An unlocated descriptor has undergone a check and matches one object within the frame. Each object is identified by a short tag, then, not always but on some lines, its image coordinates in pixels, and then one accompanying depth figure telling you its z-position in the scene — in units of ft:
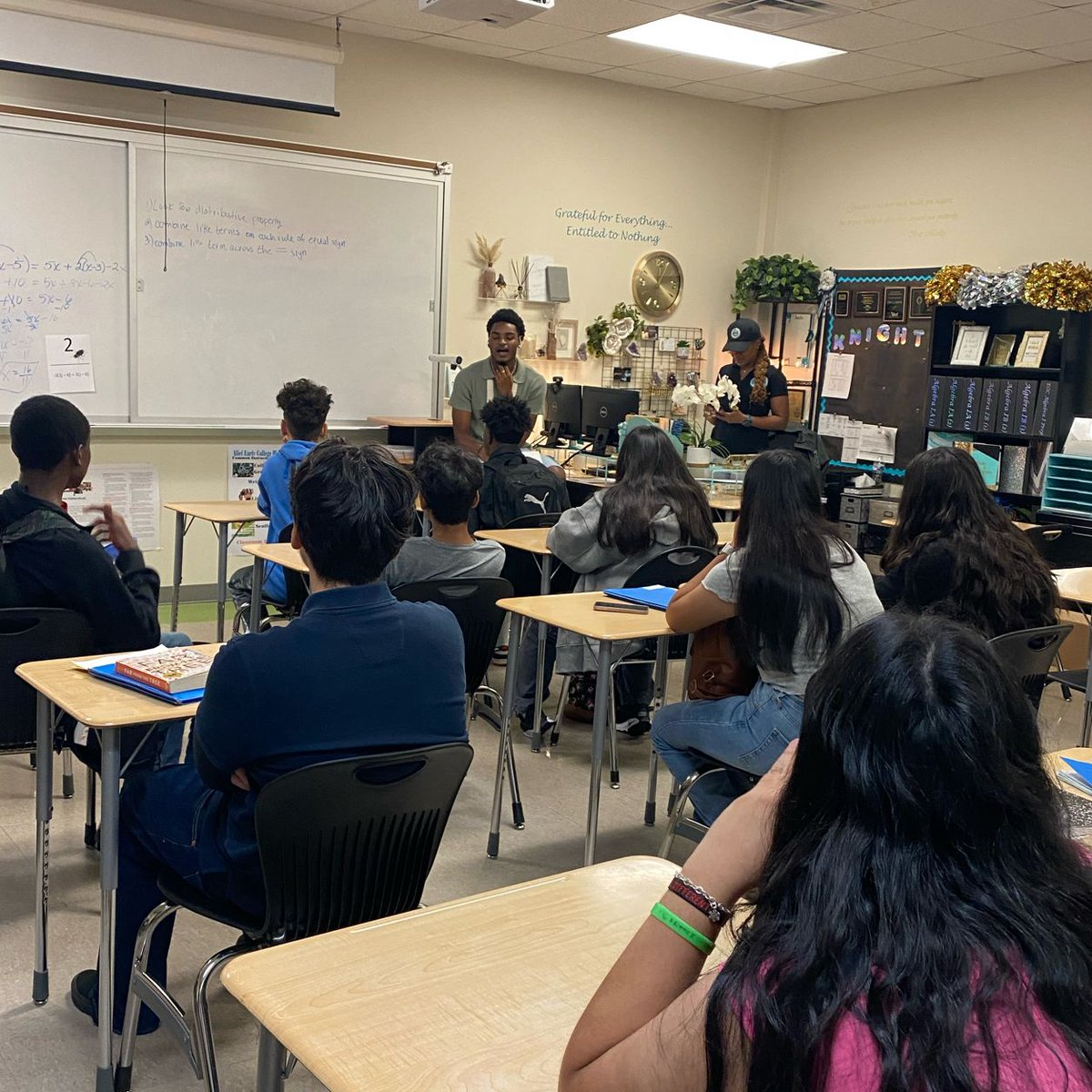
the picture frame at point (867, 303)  24.93
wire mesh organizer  26.13
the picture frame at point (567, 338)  25.20
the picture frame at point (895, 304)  24.36
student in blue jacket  15.33
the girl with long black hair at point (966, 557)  10.67
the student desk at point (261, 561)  13.25
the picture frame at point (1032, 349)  21.93
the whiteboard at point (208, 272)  19.26
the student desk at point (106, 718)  7.09
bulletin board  24.07
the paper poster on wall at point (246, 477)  21.98
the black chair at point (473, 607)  10.54
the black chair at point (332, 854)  6.04
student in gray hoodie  13.38
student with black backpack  16.33
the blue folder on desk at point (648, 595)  11.22
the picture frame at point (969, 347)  22.94
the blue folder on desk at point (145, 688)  7.47
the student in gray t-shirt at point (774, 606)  9.15
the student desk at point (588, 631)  10.10
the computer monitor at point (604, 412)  20.81
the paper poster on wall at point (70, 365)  19.56
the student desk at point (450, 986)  3.89
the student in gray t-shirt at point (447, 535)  11.89
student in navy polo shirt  6.16
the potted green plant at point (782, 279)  26.50
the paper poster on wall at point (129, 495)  20.52
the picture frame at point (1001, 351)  22.65
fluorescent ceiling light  20.86
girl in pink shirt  2.80
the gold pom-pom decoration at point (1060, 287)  20.51
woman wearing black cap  22.90
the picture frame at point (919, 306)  23.85
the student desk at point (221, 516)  16.37
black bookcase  21.40
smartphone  11.00
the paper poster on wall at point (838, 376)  25.59
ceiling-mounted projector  17.01
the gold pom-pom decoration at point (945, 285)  22.58
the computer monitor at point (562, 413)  22.16
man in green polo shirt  20.70
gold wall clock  26.27
